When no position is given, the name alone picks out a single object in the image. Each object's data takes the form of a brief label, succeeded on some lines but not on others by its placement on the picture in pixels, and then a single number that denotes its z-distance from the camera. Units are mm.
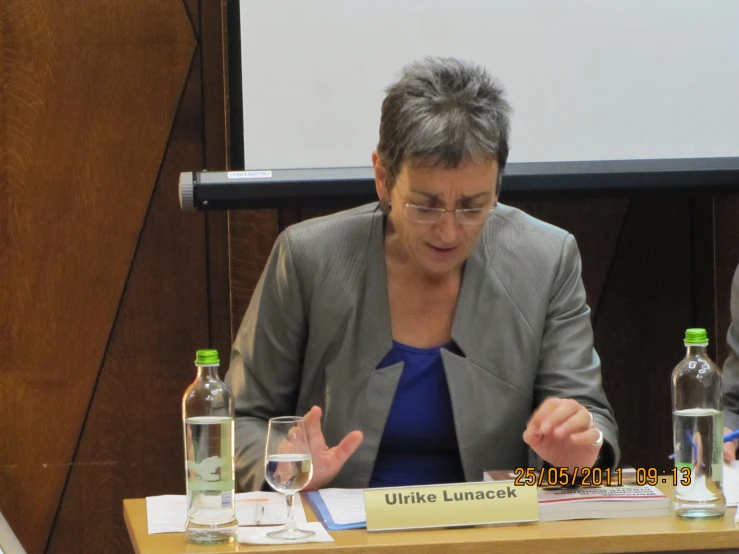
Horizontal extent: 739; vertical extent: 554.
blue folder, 6774
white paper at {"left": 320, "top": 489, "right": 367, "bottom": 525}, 6804
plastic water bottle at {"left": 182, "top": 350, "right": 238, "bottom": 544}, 6706
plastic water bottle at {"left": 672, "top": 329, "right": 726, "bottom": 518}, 6787
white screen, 7853
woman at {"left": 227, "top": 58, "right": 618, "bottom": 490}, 7072
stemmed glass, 6710
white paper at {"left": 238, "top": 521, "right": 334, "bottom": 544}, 6701
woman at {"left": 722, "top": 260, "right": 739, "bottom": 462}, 7310
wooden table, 6672
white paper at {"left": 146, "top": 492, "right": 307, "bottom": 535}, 6793
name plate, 6750
